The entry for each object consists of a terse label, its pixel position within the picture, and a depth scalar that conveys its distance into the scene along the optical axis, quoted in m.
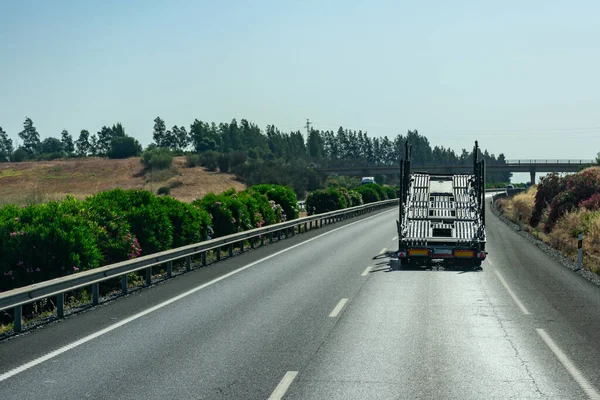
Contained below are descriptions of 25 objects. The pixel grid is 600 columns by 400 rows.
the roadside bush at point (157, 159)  138.00
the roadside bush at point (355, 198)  62.81
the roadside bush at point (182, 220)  20.70
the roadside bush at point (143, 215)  18.47
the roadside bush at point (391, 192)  87.78
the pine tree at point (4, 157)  176.30
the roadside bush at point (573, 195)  37.94
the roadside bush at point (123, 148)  168.88
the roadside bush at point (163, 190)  110.57
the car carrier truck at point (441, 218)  18.69
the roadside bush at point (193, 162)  151.62
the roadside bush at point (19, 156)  171.50
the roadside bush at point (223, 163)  144.75
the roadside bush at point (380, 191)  79.62
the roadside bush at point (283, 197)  37.50
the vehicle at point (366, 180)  100.15
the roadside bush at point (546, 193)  43.56
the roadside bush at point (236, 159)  144.12
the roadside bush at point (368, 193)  72.50
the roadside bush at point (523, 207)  48.33
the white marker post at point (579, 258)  19.53
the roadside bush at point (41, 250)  13.84
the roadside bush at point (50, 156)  168.00
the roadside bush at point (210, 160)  147.50
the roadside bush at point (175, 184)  123.61
